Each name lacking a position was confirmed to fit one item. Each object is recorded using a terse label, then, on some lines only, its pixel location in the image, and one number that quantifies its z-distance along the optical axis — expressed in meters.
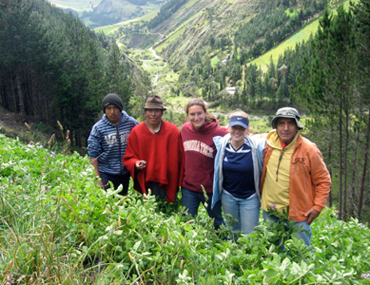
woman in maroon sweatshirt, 3.86
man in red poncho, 3.77
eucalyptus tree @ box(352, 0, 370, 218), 16.97
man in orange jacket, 3.37
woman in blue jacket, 3.57
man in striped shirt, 4.21
